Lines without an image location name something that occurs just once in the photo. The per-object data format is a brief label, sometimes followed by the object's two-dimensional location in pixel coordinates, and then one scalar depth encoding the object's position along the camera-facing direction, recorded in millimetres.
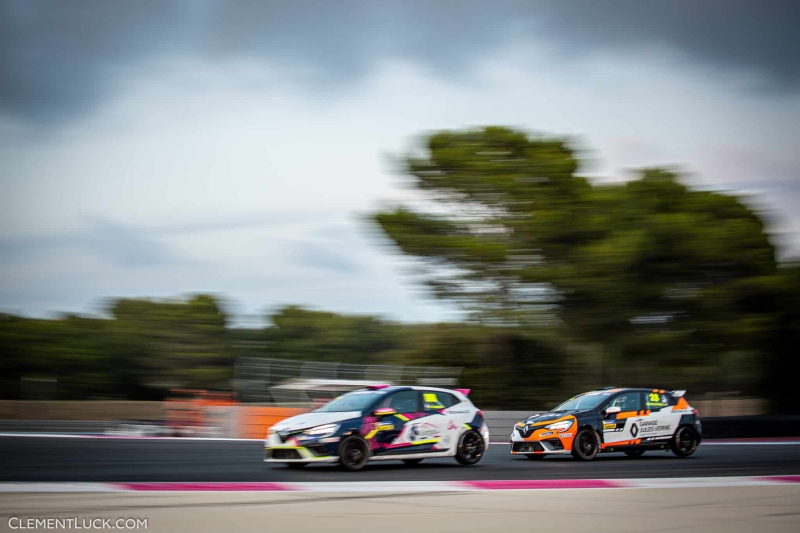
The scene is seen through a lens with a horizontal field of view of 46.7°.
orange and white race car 17016
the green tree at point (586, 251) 34344
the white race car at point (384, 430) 13922
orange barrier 26297
